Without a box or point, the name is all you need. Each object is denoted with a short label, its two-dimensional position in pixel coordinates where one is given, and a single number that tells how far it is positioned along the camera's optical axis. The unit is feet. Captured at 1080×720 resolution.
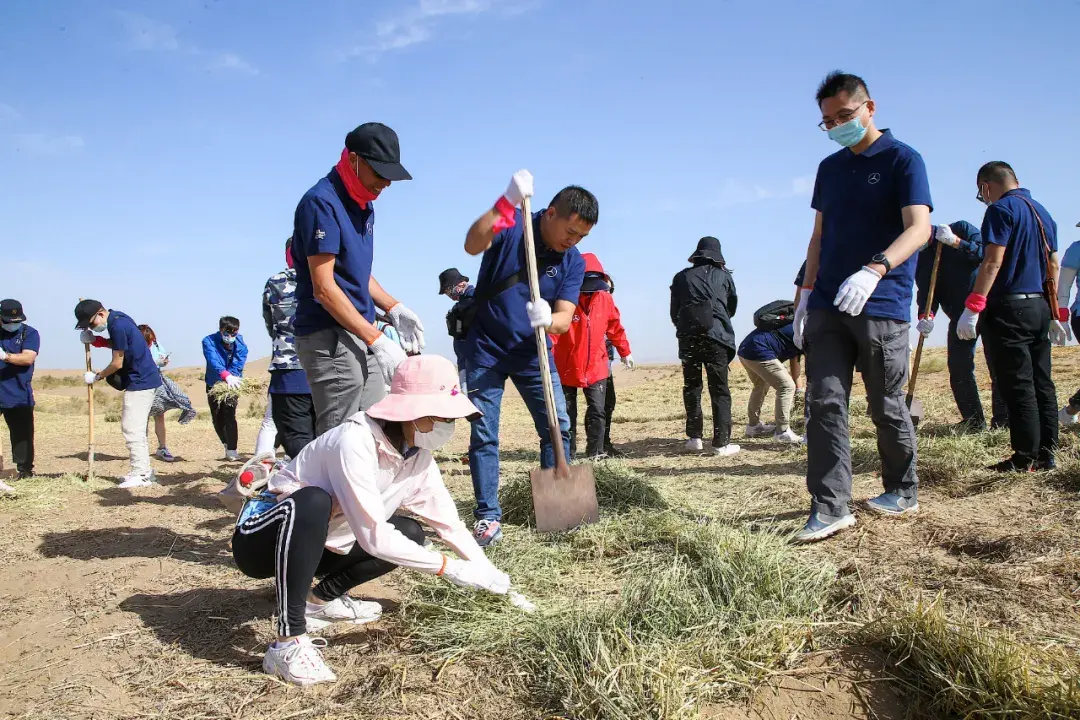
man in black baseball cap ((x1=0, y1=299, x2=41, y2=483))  24.44
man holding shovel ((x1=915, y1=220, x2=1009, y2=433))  21.30
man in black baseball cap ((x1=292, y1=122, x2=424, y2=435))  12.15
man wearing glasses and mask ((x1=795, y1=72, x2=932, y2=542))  12.58
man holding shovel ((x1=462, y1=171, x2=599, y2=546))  13.76
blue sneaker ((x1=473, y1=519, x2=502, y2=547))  13.46
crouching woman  8.86
